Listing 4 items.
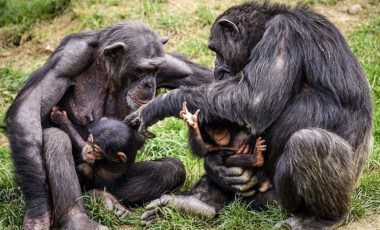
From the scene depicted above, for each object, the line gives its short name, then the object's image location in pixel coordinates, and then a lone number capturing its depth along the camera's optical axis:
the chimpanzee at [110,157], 15.43
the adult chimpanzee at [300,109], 13.77
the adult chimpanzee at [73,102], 14.89
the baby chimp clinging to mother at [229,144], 15.08
